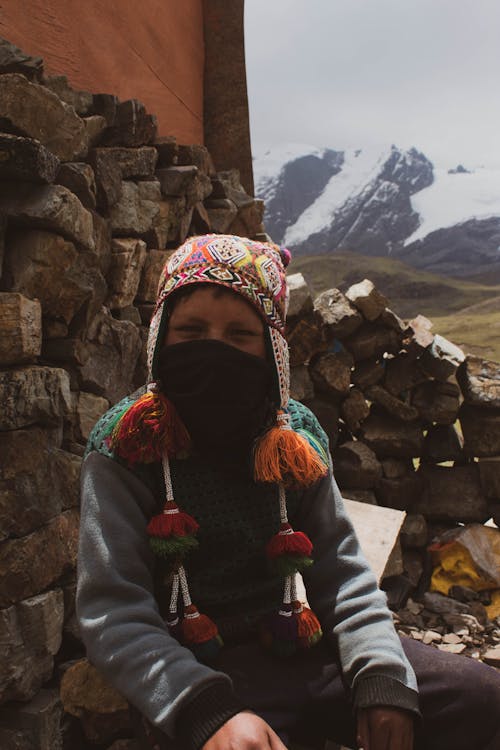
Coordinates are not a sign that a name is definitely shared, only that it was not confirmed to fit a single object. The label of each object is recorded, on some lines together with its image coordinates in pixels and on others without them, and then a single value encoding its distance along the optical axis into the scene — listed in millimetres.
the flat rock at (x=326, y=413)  4578
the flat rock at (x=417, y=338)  4582
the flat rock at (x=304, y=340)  4375
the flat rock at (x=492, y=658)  3246
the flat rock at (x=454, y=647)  3478
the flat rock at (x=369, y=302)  4516
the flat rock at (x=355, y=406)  4660
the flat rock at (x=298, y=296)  4207
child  1126
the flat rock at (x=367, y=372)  4648
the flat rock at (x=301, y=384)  4441
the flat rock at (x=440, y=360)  4551
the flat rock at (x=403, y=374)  4672
